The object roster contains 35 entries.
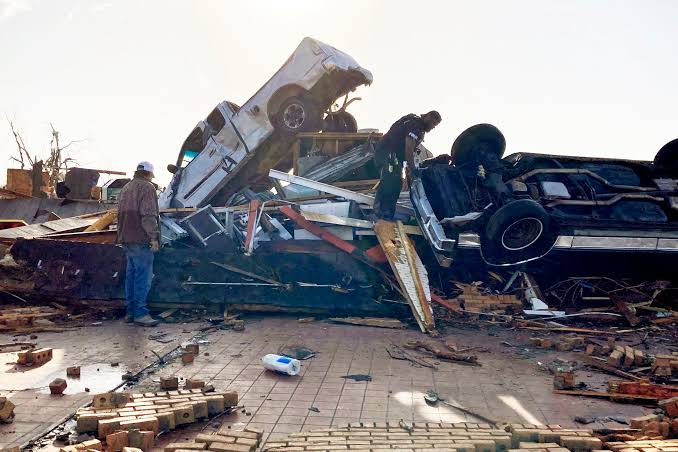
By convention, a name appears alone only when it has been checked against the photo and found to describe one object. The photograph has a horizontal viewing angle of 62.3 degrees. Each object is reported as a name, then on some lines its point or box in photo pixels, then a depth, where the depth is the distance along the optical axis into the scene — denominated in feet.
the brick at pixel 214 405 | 13.52
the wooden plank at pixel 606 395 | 15.51
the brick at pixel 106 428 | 11.76
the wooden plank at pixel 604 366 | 17.97
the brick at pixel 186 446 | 10.87
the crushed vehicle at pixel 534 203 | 26.48
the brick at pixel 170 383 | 15.08
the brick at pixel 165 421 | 12.39
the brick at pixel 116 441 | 11.08
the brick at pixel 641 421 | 13.09
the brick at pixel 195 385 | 14.85
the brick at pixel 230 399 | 14.02
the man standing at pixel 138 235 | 24.73
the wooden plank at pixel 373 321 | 24.70
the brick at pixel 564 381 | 16.40
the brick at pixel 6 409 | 12.63
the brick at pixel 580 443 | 11.51
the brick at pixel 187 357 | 18.20
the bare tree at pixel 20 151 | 117.39
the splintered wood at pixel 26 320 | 22.98
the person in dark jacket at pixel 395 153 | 29.22
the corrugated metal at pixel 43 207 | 60.34
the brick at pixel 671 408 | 13.84
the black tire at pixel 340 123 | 43.91
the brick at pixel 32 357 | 17.67
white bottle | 16.92
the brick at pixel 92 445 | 10.85
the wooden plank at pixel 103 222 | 34.27
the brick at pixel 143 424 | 11.78
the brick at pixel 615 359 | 19.06
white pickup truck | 39.09
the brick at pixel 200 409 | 13.19
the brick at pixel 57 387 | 14.76
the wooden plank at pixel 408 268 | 24.52
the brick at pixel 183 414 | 12.76
